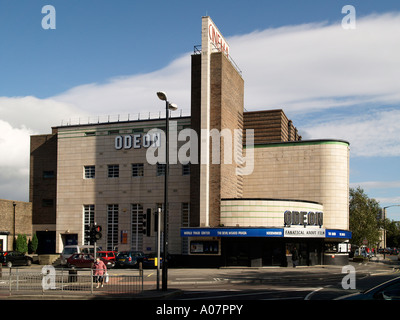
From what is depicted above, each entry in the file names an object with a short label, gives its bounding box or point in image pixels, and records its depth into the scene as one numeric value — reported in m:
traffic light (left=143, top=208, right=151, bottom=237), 24.38
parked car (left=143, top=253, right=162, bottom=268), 45.12
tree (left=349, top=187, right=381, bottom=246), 70.94
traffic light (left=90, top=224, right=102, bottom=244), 30.20
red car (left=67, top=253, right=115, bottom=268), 41.81
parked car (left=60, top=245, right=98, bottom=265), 46.00
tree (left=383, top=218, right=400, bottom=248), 166.75
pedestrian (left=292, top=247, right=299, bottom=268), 43.83
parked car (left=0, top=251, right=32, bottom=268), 47.84
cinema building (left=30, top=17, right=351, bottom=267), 45.91
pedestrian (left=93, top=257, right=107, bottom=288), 22.97
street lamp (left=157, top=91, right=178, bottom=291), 23.55
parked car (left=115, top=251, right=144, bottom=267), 45.59
